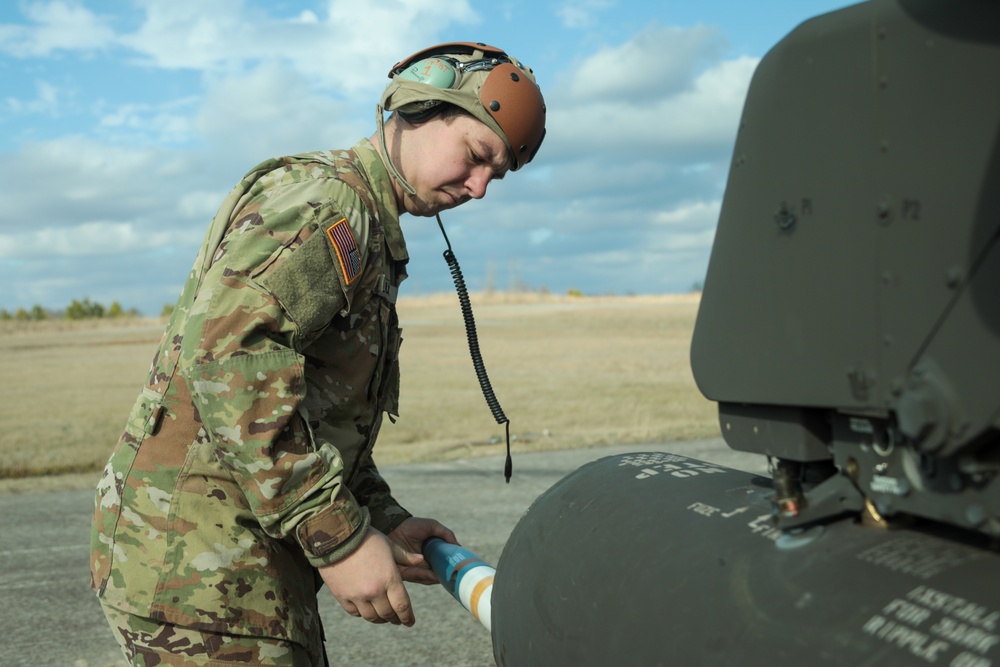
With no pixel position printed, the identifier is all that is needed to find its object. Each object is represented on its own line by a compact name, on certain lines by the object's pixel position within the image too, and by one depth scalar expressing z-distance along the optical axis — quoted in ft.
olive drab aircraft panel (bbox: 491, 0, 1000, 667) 5.18
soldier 7.96
